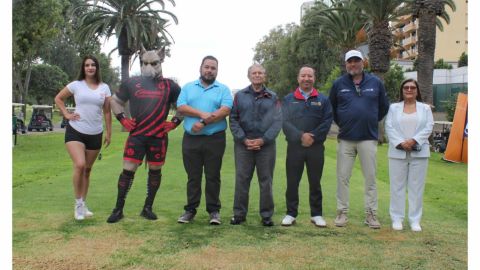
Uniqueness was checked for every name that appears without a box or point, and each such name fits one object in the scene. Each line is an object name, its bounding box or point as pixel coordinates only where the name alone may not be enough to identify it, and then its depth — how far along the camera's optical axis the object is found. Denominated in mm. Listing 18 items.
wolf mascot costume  5812
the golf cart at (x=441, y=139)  20484
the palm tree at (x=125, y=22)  33750
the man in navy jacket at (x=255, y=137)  5809
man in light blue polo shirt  5773
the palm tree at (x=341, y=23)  26369
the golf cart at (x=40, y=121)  35969
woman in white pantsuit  5824
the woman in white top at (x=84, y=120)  5801
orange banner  16062
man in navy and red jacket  5832
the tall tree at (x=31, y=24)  19609
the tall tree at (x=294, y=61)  47500
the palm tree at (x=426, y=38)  19656
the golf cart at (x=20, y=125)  29875
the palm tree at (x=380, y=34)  21391
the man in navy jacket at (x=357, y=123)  5848
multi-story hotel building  70188
